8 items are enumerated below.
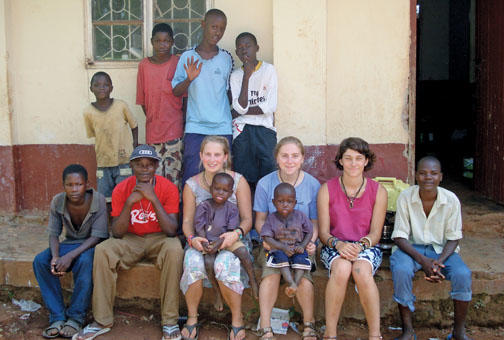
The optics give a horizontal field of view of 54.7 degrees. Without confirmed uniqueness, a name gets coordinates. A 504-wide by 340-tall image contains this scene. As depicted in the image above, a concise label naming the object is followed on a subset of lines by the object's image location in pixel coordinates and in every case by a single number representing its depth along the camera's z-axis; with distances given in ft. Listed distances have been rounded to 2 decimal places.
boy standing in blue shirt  13.84
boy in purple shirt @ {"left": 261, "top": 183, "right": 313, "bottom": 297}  10.53
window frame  15.83
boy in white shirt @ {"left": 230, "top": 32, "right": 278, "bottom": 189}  13.78
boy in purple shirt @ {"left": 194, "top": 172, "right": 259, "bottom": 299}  10.93
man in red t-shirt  11.13
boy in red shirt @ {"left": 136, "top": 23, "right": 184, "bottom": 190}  14.47
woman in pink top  10.44
